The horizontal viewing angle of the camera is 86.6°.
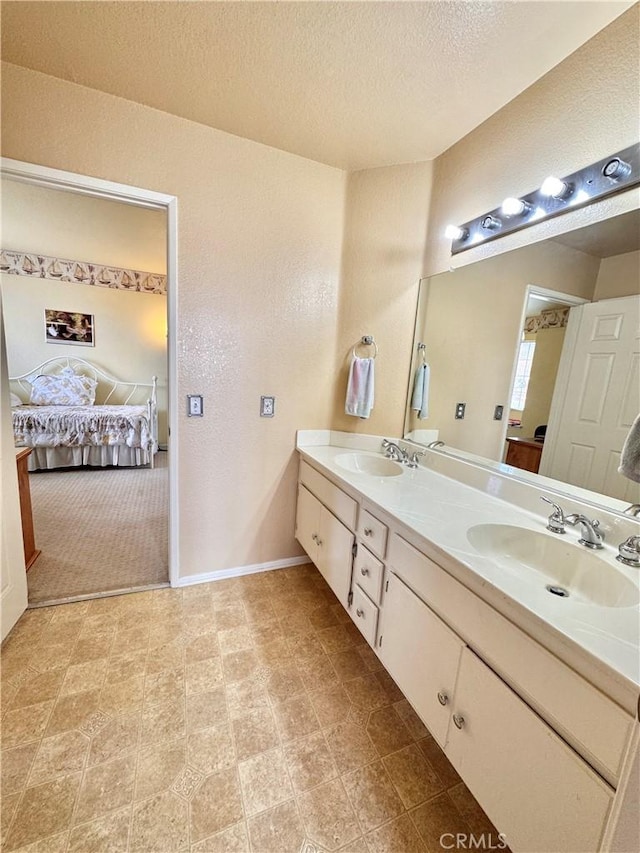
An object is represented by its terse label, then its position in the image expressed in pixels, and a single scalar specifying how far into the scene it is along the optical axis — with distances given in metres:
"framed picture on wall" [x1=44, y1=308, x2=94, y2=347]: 4.50
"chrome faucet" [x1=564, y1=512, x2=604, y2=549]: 1.03
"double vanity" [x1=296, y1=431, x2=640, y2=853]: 0.66
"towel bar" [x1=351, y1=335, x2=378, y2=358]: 2.05
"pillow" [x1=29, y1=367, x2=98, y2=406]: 4.29
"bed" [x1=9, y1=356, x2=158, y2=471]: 3.65
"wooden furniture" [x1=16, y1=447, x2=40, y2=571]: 1.99
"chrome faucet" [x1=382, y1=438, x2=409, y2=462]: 1.97
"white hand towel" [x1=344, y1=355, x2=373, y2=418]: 2.02
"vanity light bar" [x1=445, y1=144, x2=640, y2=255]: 1.07
